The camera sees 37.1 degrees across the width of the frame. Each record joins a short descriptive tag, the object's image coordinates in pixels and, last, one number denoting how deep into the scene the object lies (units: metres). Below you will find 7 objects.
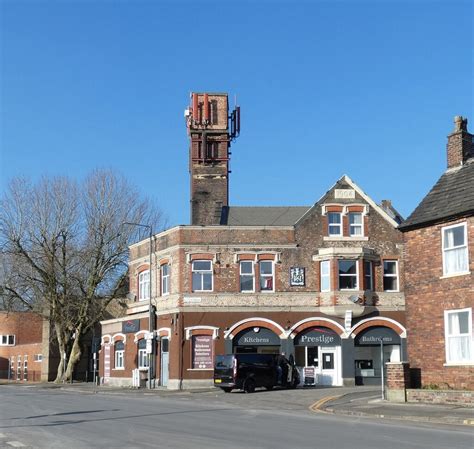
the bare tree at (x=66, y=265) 51.16
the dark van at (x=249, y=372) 33.78
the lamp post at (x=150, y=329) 41.14
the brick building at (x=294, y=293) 39.88
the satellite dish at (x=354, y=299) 39.38
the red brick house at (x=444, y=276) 24.22
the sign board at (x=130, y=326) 44.42
